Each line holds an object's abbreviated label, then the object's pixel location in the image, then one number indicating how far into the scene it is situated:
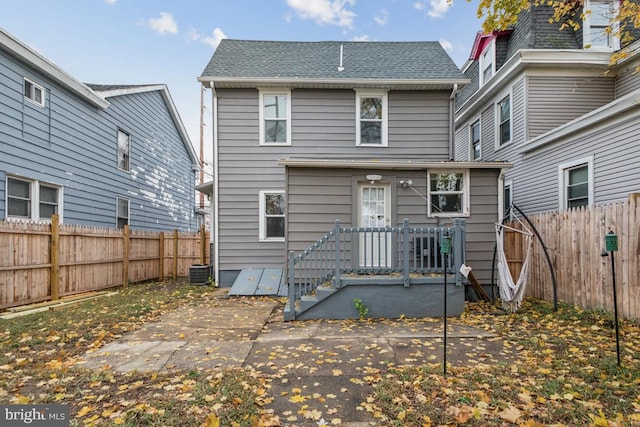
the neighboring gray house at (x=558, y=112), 6.81
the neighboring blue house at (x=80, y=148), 7.39
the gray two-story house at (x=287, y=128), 8.72
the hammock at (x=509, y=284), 5.73
